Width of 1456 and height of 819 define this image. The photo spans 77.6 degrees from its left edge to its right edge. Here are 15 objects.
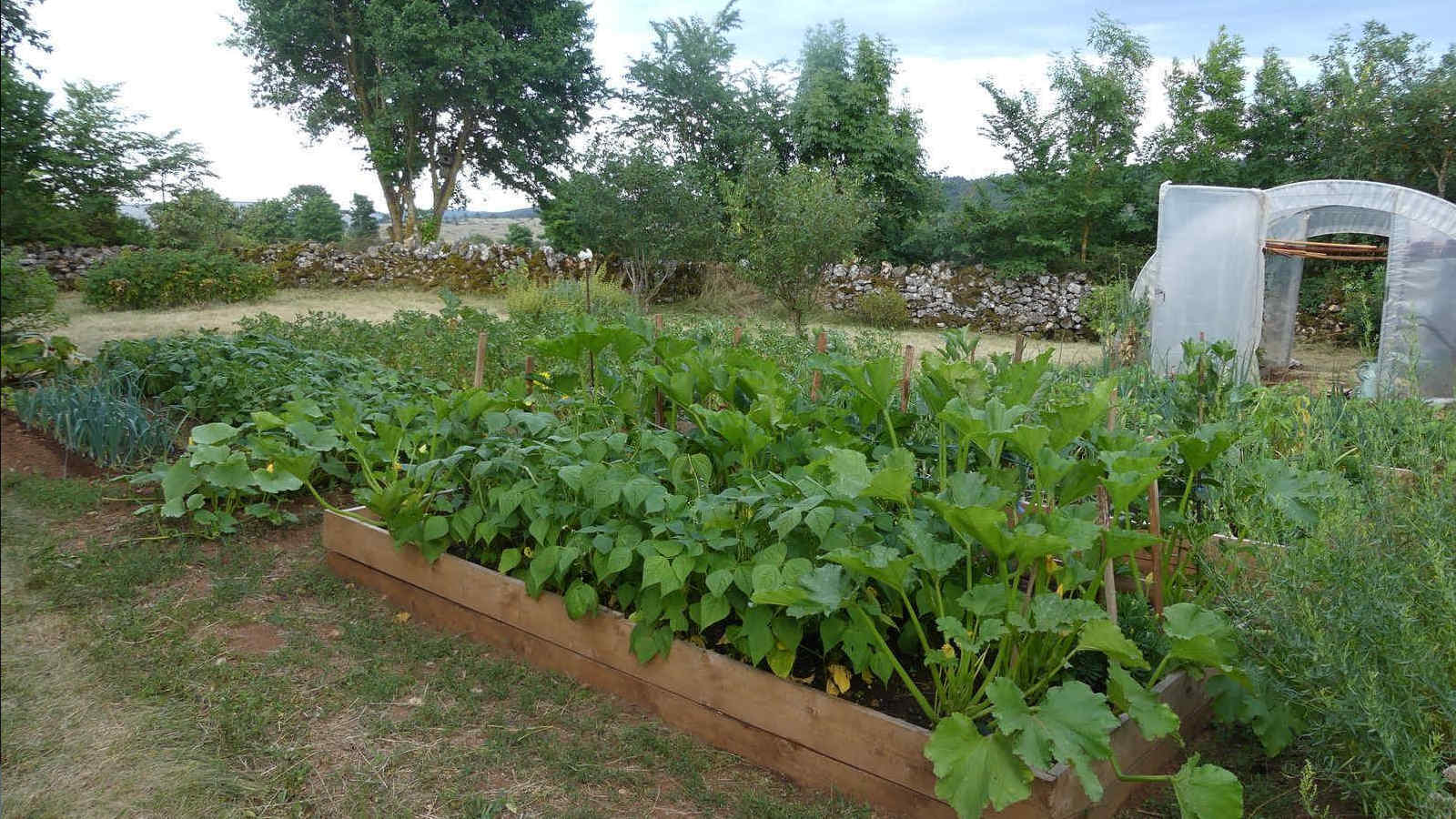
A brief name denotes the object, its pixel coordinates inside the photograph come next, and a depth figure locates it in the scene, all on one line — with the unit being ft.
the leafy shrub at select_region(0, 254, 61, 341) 15.02
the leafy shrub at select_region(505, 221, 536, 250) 56.39
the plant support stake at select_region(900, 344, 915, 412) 8.98
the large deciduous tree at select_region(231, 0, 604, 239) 53.26
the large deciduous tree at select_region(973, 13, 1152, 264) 44.75
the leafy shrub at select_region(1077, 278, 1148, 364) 23.00
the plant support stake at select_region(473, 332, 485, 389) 11.48
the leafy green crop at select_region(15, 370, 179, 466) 12.42
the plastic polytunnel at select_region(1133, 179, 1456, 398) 21.09
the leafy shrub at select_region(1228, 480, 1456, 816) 4.91
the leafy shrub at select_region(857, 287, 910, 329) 41.11
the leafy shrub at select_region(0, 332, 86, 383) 15.49
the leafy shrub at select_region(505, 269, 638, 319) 30.58
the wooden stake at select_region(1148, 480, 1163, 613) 6.76
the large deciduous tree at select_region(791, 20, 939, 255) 52.95
